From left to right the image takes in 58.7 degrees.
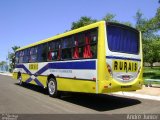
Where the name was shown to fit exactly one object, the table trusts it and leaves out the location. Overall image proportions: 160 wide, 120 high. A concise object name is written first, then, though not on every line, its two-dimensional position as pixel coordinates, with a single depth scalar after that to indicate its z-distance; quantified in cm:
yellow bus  544
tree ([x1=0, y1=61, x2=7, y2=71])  3823
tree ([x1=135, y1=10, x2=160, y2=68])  1761
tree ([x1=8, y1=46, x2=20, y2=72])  3505
